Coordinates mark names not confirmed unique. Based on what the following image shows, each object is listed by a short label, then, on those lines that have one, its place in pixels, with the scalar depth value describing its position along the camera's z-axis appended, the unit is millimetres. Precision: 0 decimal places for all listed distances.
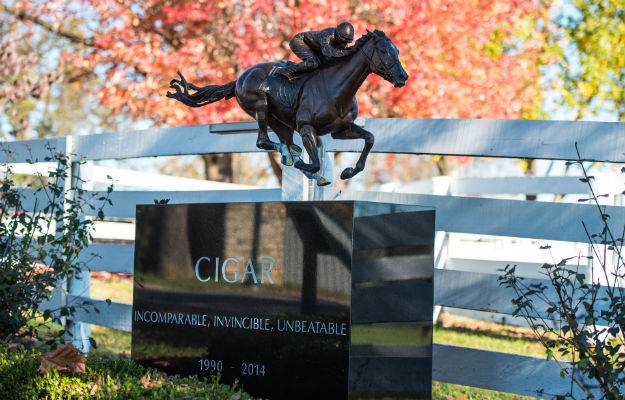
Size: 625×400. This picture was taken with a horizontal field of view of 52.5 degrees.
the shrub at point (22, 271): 4809
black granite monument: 3746
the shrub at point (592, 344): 3170
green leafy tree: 14203
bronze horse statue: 3781
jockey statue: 3936
